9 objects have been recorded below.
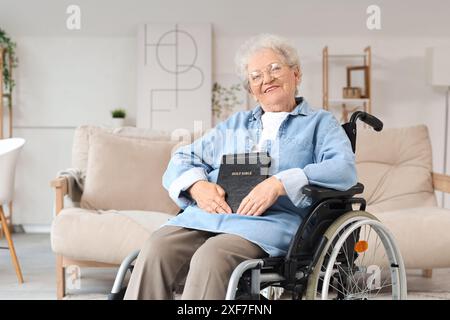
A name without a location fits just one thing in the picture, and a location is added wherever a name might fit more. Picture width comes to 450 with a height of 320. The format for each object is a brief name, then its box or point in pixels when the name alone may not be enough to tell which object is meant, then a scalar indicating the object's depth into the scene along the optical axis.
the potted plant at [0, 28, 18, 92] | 5.74
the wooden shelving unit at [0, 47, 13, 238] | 5.64
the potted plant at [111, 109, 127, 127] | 5.77
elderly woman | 1.95
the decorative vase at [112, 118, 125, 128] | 5.77
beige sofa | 3.35
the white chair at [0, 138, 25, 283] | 3.84
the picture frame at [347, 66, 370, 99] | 5.71
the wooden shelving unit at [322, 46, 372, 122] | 5.67
